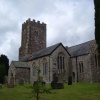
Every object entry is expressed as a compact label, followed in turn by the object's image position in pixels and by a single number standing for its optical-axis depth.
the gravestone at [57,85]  16.77
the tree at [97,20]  15.00
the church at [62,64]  22.65
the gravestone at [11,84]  18.04
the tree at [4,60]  33.39
